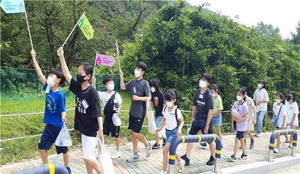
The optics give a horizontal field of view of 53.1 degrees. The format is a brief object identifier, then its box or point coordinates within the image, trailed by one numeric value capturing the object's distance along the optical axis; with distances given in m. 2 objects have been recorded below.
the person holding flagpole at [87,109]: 4.28
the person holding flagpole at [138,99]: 5.84
